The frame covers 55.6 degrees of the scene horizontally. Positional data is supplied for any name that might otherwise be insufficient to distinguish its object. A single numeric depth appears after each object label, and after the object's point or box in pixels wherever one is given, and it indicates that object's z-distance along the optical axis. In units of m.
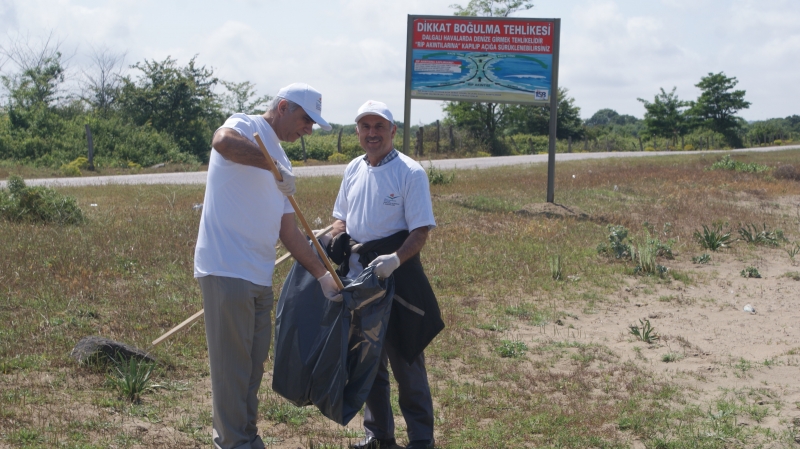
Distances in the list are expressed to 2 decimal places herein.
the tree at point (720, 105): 62.28
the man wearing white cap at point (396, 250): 4.04
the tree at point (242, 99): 42.44
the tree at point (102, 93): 39.23
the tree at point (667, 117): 63.09
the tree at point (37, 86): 34.38
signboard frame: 13.38
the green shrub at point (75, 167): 24.64
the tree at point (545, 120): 56.31
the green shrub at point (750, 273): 8.84
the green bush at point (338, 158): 33.72
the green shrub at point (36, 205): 10.12
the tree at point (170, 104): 35.50
